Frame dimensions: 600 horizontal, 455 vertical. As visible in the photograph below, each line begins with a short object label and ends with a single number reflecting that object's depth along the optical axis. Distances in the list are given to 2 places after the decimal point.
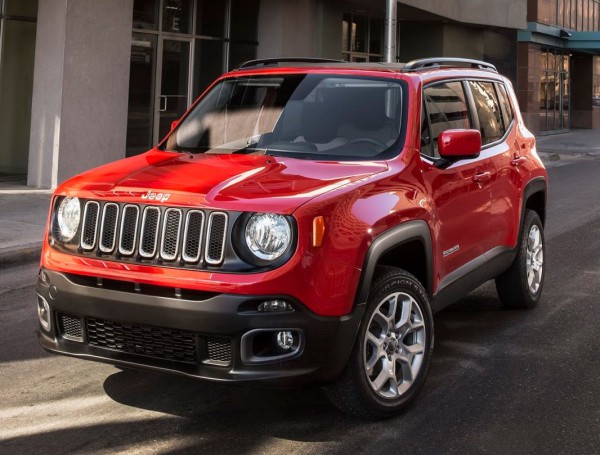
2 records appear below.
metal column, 18.09
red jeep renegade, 4.15
